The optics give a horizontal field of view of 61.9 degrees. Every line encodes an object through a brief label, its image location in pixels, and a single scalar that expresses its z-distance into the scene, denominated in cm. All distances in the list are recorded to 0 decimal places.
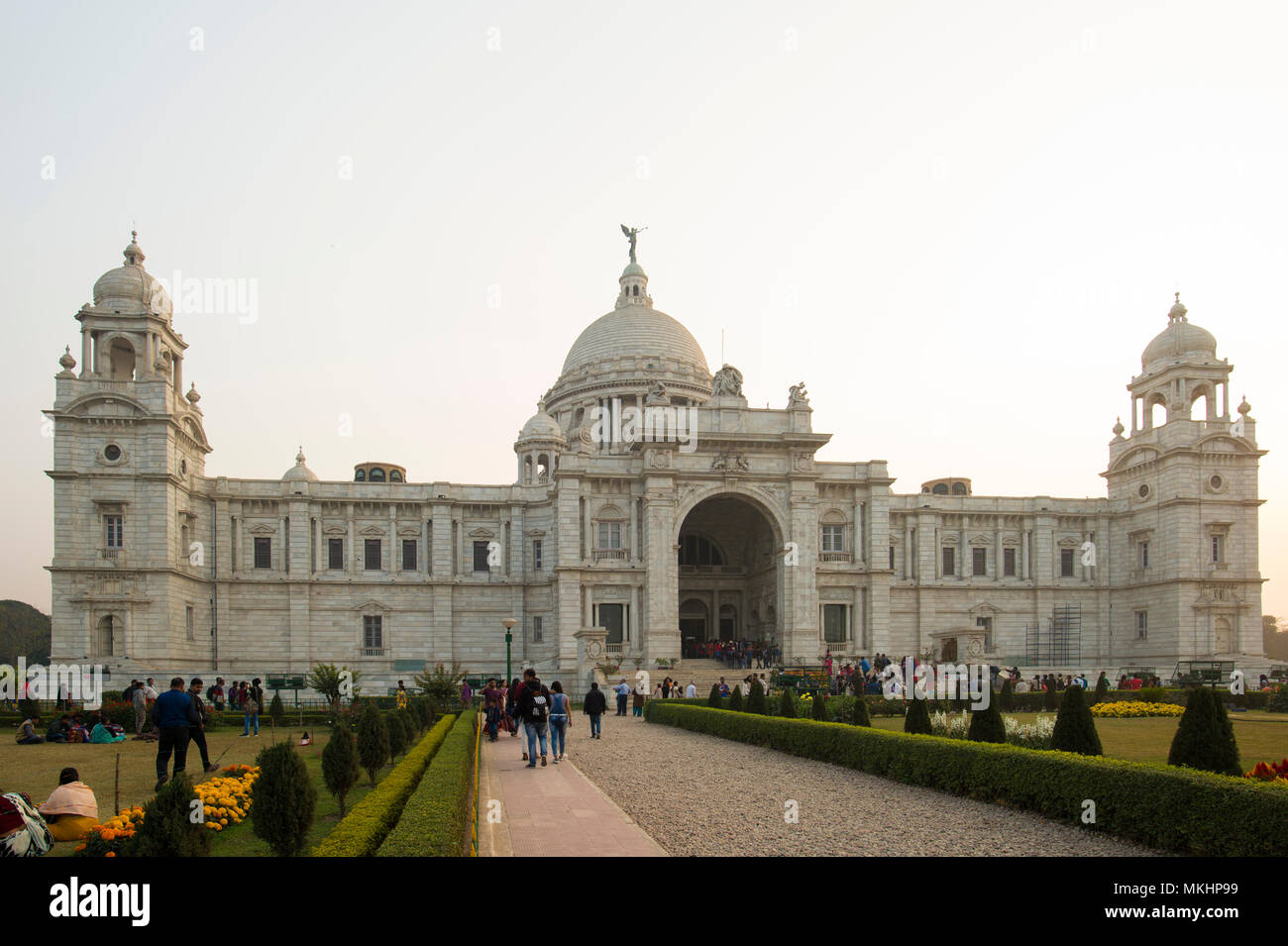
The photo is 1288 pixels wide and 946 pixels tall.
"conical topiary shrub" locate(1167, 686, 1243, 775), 1374
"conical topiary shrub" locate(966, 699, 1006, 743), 1792
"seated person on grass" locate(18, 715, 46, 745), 2602
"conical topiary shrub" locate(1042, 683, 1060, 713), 3394
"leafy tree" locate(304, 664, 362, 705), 3036
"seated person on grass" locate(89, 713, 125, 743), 2641
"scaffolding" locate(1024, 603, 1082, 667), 6088
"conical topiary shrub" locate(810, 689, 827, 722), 2500
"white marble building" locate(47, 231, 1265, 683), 4834
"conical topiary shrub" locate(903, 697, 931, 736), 1994
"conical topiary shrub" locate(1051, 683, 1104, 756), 1586
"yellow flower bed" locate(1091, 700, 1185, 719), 3300
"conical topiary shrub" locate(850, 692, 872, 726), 2264
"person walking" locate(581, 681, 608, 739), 2642
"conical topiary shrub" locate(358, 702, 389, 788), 1739
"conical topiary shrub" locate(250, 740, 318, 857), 1117
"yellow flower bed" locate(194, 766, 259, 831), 1384
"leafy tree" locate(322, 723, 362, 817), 1451
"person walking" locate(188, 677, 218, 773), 1790
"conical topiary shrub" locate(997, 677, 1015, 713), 3328
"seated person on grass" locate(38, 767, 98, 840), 1277
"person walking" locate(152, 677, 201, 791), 1716
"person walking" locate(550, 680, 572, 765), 2138
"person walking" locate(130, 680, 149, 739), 2730
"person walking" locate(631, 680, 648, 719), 3641
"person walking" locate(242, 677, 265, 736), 2838
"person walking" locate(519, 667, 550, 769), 2045
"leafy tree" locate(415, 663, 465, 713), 3238
